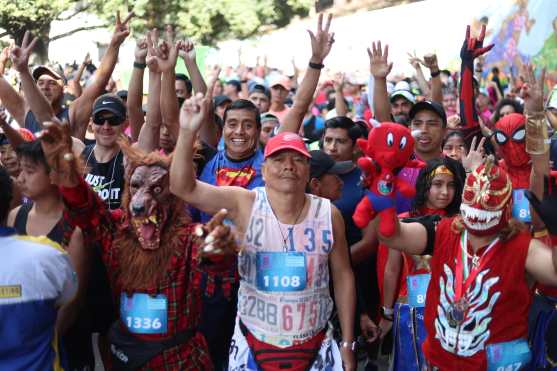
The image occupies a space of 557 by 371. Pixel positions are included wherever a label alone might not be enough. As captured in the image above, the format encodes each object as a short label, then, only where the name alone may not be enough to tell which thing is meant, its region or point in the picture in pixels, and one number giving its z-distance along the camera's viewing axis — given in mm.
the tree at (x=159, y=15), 26578
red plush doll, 3668
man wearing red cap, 3869
